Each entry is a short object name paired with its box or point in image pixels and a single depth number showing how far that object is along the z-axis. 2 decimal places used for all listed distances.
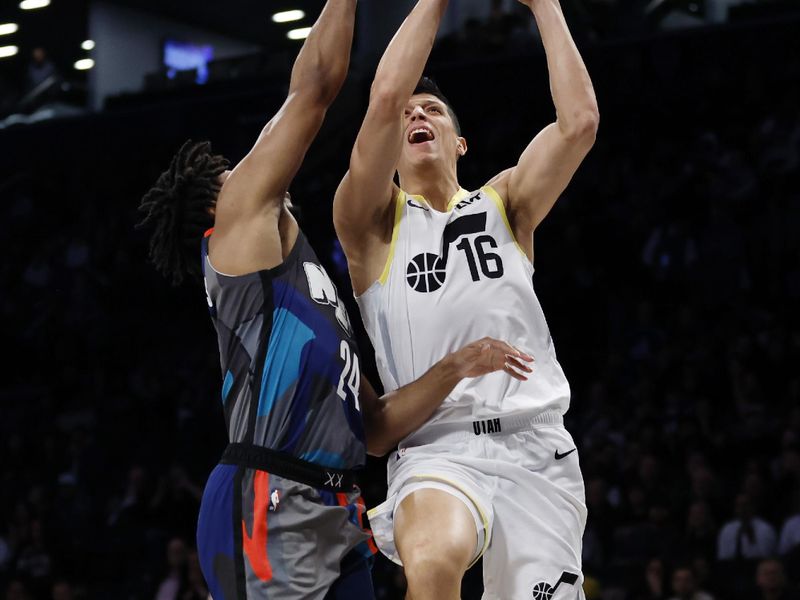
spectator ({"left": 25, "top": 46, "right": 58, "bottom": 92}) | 17.69
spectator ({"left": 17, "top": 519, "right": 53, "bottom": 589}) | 12.08
